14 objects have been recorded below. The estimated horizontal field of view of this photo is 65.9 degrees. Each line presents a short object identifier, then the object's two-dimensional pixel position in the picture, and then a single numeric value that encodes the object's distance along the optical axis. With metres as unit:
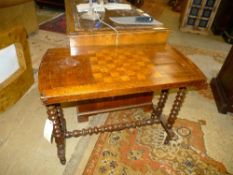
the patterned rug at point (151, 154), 1.23
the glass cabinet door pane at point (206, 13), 3.42
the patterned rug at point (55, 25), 3.26
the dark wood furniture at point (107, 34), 1.10
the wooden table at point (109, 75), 0.81
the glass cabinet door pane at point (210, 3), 3.30
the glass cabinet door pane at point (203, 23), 3.58
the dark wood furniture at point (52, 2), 3.99
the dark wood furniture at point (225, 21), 3.38
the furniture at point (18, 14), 2.18
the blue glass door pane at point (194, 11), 3.45
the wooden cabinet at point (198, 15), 3.35
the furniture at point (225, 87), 1.71
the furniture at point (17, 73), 1.45
